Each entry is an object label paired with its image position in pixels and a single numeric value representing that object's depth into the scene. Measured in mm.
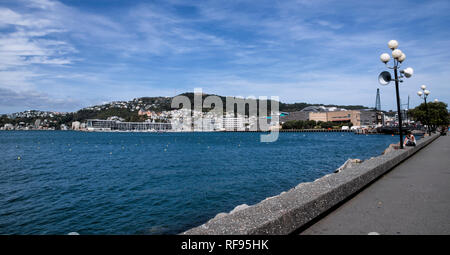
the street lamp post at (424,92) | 23081
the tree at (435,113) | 68438
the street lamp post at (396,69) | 13792
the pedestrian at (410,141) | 16677
